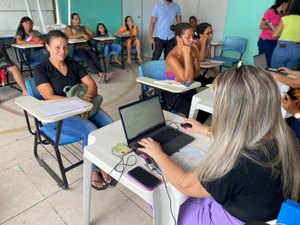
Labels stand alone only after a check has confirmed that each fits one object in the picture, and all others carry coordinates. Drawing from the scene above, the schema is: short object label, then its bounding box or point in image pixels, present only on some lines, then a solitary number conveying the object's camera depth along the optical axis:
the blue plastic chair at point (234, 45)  4.77
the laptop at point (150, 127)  1.18
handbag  1.88
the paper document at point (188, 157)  1.07
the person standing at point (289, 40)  2.89
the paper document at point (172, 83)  2.05
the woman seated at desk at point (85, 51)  4.63
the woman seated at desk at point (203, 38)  3.22
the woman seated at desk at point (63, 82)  1.77
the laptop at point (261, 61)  2.75
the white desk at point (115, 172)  0.96
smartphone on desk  0.95
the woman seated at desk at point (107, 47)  5.30
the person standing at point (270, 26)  3.64
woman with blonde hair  0.75
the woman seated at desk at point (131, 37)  5.82
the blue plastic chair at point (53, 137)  1.72
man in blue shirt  4.14
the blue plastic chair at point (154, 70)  2.46
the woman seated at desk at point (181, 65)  2.25
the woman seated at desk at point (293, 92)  1.81
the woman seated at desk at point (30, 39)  4.07
